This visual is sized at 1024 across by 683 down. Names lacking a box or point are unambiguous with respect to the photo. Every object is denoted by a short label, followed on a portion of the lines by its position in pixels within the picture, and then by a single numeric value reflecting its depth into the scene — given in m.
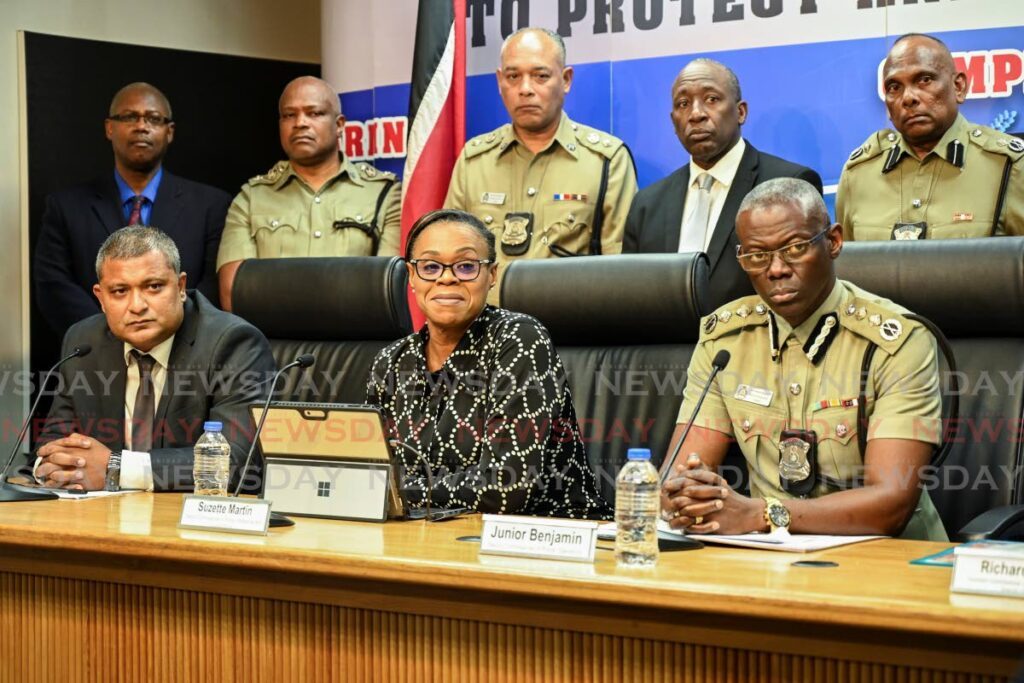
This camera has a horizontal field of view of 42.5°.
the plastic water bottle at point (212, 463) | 2.78
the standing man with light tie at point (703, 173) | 4.02
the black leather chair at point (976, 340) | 2.69
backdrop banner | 4.61
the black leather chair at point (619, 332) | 3.03
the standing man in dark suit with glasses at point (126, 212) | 4.79
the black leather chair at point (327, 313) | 3.56
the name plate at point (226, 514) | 2.21
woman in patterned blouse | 2.65
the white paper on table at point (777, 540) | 2.06
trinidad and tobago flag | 4.91
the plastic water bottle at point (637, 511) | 1.89
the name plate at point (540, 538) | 1.89
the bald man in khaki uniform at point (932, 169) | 3.70
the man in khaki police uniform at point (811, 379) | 2.49
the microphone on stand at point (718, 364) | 2.32
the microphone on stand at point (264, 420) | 2.34
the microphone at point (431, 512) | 2.46
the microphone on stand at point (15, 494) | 2.76
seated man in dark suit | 3.32
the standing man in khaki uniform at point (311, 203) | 4.65
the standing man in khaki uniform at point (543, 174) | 4.27
